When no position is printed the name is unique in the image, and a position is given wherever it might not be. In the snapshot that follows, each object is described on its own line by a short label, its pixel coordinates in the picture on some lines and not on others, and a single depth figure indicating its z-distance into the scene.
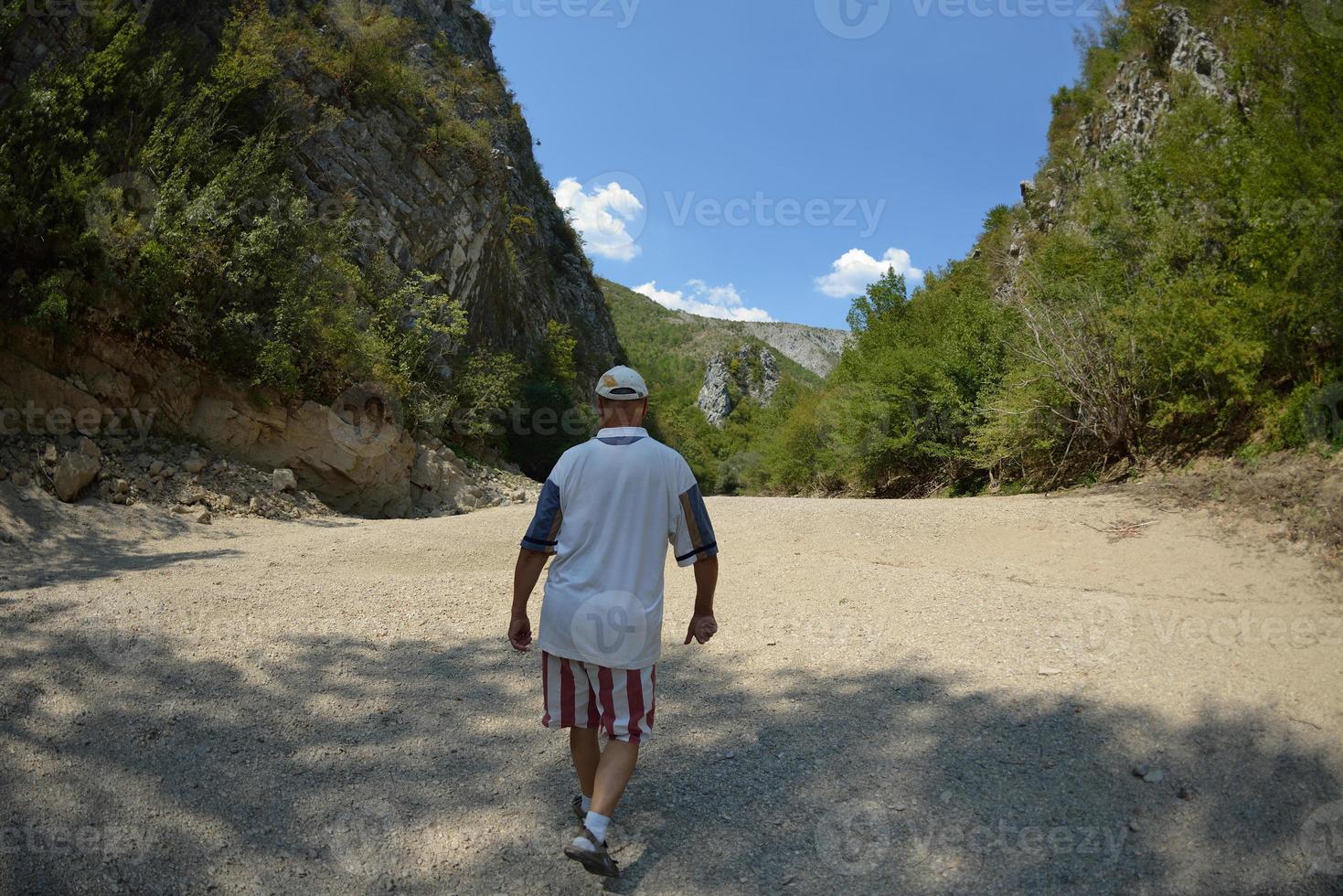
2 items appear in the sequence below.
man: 2.49
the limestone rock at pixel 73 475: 8.44
